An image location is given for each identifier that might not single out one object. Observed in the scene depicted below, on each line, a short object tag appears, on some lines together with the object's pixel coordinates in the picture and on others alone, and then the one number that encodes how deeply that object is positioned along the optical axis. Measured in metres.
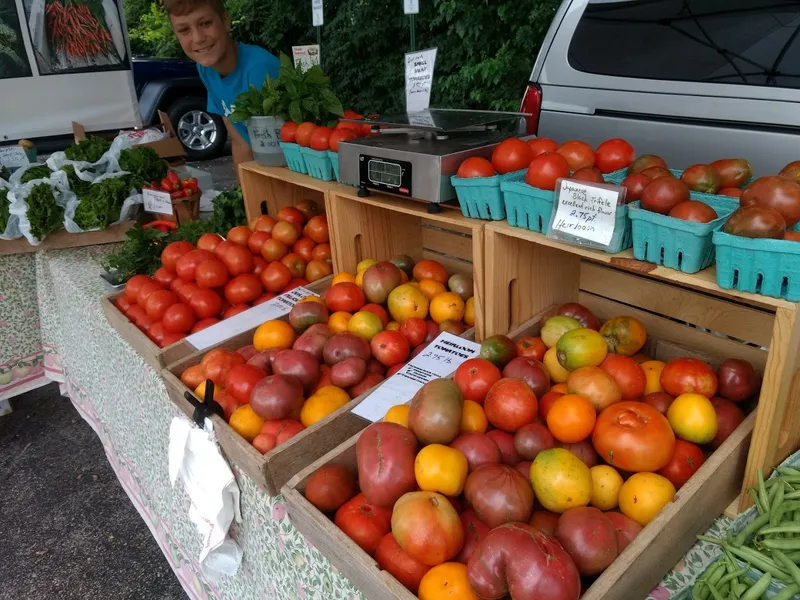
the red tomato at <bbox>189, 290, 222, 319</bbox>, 2.20
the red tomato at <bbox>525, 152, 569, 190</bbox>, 1.36
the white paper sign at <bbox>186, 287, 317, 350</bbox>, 2.00
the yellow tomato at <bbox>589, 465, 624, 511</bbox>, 1.18
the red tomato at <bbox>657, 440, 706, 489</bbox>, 1.20
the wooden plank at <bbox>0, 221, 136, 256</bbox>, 3.11
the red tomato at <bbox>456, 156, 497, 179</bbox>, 1.53
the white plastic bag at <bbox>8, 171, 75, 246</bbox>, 3.01
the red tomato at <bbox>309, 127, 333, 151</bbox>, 2.11
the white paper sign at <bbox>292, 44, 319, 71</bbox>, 3.47
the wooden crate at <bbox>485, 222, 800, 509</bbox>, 1.12
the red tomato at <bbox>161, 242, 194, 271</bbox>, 2.46
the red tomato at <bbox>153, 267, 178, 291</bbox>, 2.40
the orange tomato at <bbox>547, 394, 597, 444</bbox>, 1.24
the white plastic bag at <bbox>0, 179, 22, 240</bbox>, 3.02
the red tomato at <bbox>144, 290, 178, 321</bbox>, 2.18
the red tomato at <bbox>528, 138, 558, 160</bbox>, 1.60
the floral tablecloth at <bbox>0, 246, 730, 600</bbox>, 1.36
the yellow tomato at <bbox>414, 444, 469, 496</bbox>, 1.16
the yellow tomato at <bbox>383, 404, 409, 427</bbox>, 1.38
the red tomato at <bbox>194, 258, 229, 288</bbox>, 2.25
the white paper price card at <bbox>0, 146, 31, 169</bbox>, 3.90
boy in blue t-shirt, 3.23
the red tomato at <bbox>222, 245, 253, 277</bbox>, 2.32
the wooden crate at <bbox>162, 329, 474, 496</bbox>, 1.38
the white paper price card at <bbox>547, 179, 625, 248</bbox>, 1.23
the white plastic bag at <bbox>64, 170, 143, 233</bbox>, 3.07
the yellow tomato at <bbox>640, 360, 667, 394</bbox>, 1.41
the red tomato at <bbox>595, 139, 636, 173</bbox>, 1.50
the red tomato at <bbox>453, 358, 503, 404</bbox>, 1.41
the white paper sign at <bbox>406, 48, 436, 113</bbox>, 2.08
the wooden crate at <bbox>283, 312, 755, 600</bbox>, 1.00
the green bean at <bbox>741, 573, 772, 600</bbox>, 0.88
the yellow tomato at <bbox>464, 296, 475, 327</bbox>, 1.91
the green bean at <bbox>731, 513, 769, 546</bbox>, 0.99
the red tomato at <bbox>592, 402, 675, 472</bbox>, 1.16
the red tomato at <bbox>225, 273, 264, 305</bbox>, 2.25
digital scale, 1.64
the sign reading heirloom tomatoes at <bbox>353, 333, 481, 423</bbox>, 1.54
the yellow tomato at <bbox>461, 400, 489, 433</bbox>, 1.36
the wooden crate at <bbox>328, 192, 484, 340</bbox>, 2.15
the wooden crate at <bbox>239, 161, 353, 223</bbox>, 2.65
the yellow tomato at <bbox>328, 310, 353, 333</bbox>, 1.90
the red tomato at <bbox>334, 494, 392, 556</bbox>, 1.15
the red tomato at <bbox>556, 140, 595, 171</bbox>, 1.51
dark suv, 9.08
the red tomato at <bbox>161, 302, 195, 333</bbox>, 2.11
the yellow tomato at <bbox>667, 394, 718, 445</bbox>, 1.23
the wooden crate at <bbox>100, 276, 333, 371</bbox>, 1.93
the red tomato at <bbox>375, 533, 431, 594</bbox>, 1.08
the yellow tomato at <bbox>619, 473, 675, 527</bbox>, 1.12
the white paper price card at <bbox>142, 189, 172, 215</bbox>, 3.11
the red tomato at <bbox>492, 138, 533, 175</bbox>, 1.53
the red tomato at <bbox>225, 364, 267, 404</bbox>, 1.62
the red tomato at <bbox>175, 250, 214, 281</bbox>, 2.32
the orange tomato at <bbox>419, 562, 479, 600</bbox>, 1.01
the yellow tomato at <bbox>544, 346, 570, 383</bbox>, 1.50
